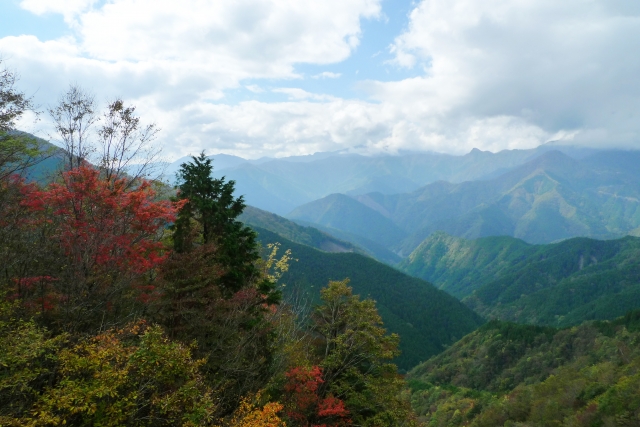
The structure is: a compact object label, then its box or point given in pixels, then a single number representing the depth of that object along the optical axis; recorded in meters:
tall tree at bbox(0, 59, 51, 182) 17.81
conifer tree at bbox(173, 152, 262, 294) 20.70
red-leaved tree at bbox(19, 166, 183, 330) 14.72
